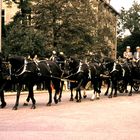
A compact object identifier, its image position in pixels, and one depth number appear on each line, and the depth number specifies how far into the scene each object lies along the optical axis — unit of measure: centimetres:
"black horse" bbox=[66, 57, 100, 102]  2505
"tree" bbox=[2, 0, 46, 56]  4534
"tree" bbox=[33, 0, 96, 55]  4822
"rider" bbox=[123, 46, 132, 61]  3203
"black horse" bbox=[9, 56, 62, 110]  2119
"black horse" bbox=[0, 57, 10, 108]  2100
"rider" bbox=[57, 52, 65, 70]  2416
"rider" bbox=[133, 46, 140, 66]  3184
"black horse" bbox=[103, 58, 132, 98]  2892
